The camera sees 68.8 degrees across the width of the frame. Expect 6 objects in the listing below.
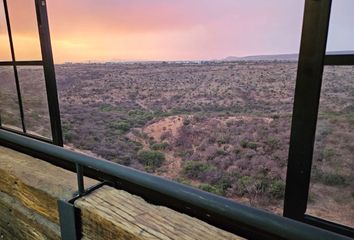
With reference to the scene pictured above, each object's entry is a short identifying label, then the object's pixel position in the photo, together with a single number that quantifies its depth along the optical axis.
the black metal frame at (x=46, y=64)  1.33
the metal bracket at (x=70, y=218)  0.66
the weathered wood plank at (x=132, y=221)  0.53
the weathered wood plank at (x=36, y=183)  0.75
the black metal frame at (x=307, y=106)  0.60
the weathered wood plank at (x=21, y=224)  0.78
